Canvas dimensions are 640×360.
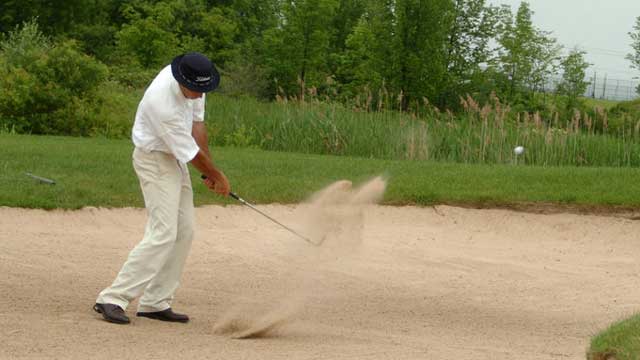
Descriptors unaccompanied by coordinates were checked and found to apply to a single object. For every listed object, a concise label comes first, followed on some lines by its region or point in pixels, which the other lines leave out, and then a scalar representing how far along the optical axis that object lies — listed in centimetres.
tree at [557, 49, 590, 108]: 3728
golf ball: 2090
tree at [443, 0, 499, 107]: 3600
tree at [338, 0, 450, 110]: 3050
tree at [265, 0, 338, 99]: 3766
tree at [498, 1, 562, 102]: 3766
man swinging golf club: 920
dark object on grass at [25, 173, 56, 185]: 1583
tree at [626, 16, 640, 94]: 4050
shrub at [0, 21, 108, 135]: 2348
